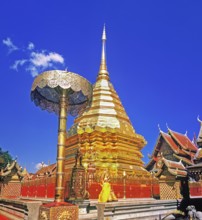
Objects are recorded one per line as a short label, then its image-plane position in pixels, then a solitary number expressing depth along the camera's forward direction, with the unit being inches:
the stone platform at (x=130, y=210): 229.8
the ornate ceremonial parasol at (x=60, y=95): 185.3
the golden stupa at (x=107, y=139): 543.5
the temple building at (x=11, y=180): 527.3
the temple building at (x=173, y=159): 436.8
